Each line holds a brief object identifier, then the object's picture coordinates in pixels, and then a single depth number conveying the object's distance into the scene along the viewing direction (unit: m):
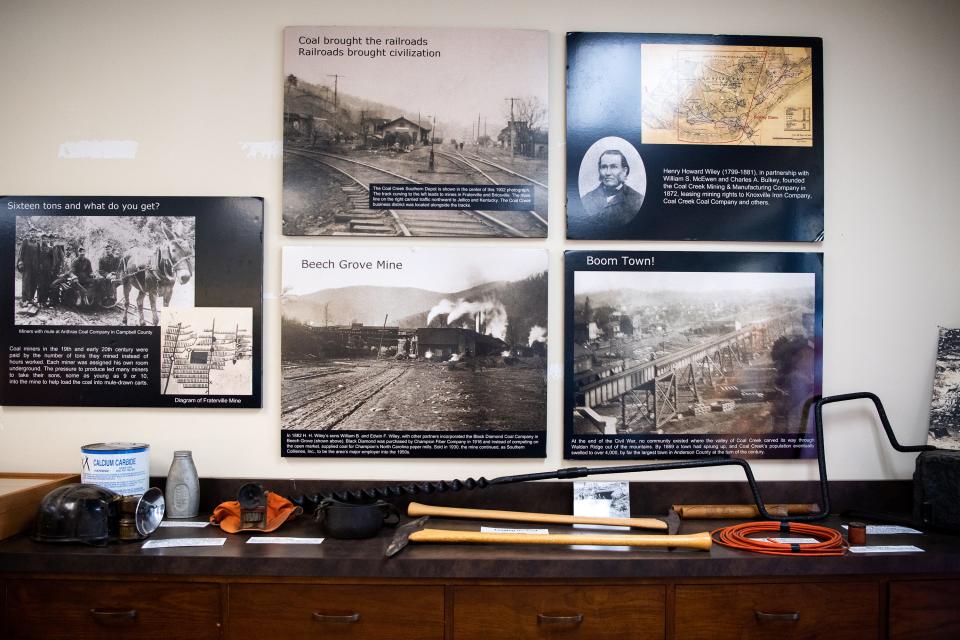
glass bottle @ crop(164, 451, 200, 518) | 2.34
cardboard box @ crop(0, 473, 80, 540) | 2.08
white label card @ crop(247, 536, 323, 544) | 2.11
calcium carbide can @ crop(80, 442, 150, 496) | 2.26
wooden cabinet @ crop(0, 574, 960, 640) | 1.96
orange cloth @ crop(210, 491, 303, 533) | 2.21
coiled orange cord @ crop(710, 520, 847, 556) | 2.02
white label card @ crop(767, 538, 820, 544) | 2.11
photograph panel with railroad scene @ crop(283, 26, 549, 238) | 2.46
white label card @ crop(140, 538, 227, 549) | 2.04
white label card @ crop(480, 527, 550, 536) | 2.13
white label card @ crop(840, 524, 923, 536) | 2.26
